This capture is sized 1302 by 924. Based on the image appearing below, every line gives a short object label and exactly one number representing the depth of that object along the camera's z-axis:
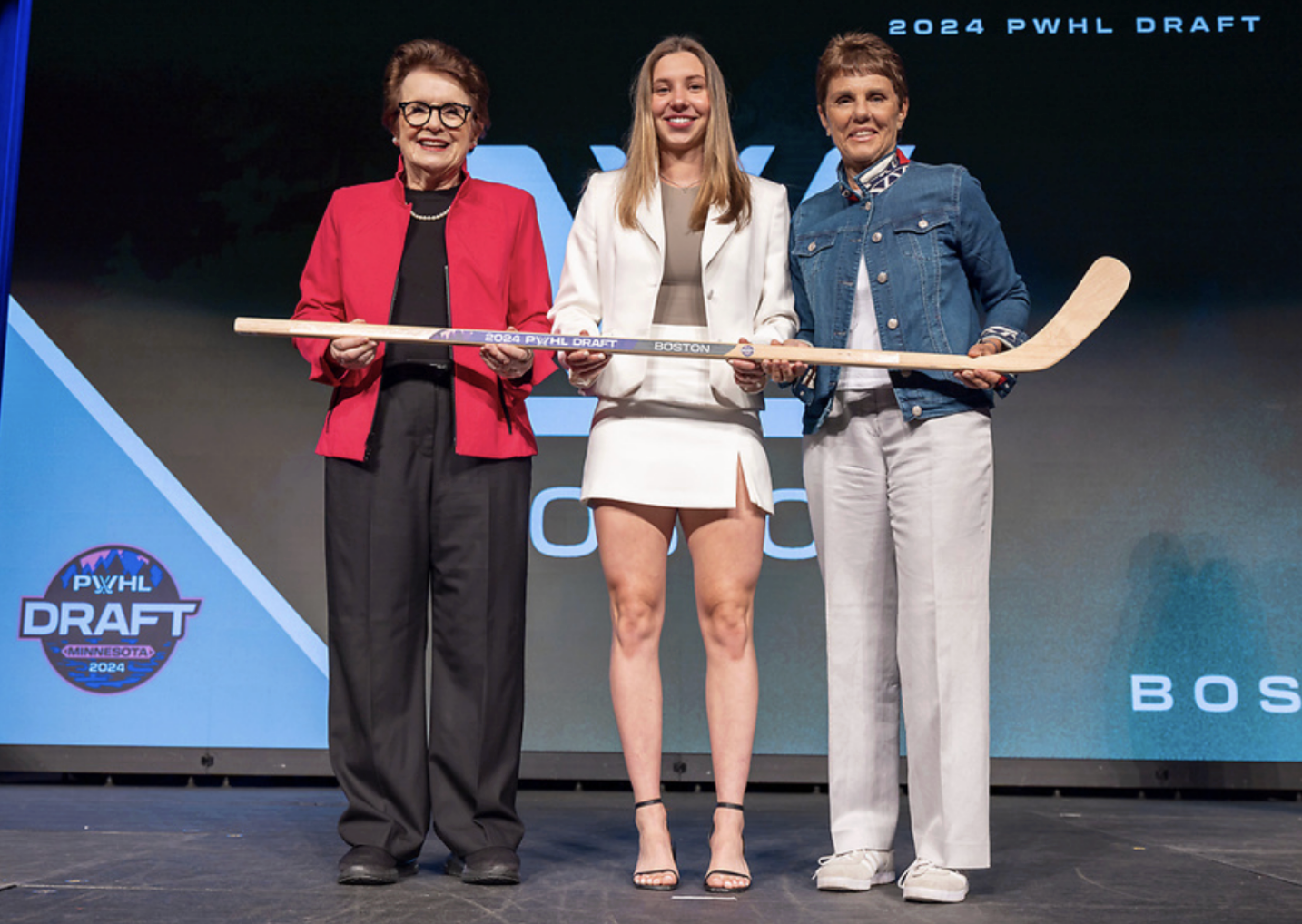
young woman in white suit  2.36
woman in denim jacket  2.27
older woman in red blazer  2.39
